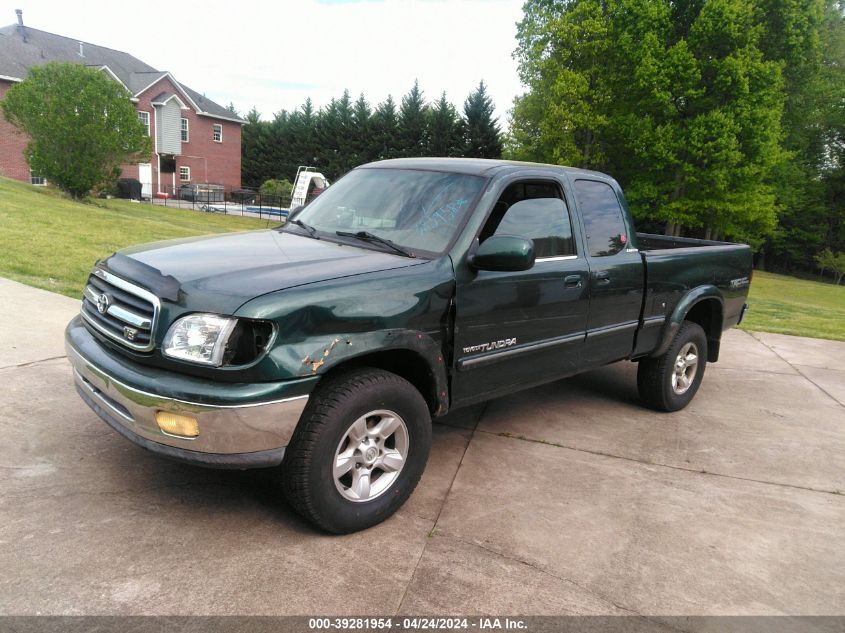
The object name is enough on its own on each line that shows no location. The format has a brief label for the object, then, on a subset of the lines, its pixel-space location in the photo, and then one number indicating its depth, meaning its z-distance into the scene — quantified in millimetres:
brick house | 35000
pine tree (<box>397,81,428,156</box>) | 52688
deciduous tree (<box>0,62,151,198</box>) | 22859
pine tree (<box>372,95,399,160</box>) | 54012
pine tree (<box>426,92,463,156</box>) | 49875
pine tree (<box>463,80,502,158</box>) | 48406
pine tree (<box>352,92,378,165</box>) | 54531
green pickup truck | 2865
